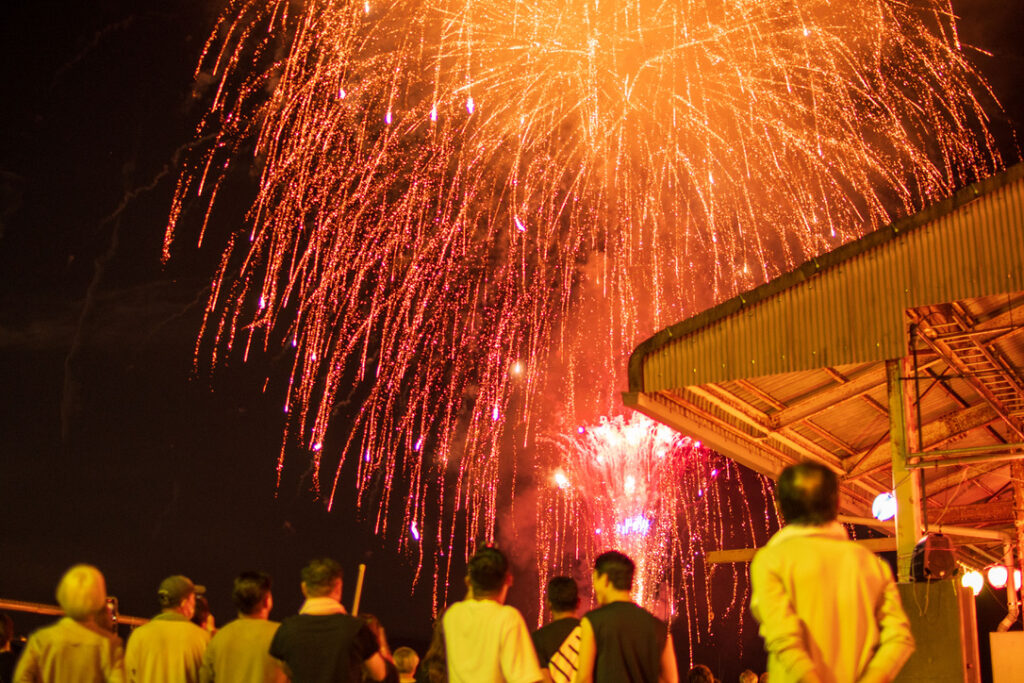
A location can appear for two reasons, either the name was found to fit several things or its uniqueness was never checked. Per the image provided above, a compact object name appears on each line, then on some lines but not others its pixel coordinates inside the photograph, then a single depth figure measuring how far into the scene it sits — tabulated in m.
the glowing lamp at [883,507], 12.99
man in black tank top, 4.53
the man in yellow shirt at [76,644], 4.89
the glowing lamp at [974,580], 14.85
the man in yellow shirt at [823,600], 3.20
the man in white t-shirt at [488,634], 4.52
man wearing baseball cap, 5.08
